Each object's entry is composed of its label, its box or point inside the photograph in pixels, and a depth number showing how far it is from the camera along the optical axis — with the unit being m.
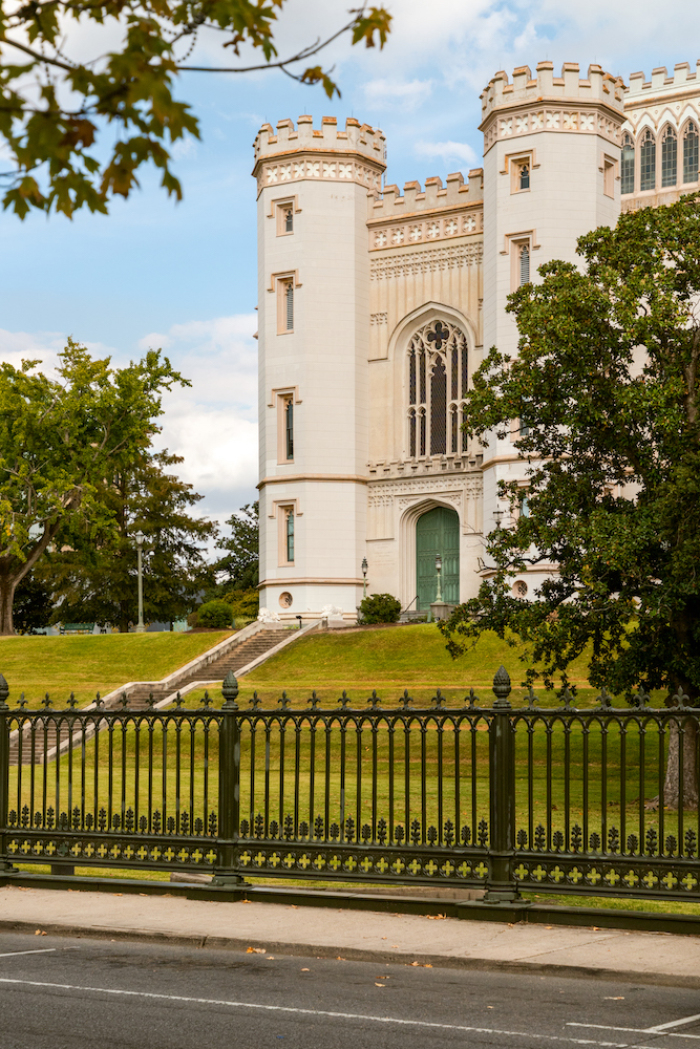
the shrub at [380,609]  46.34
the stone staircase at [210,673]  30.38
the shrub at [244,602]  60.84
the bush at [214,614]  47.34
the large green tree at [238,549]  71.88
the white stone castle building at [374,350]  47.44
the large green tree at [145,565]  63.78
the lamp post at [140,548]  49.25
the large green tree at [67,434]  47.19
